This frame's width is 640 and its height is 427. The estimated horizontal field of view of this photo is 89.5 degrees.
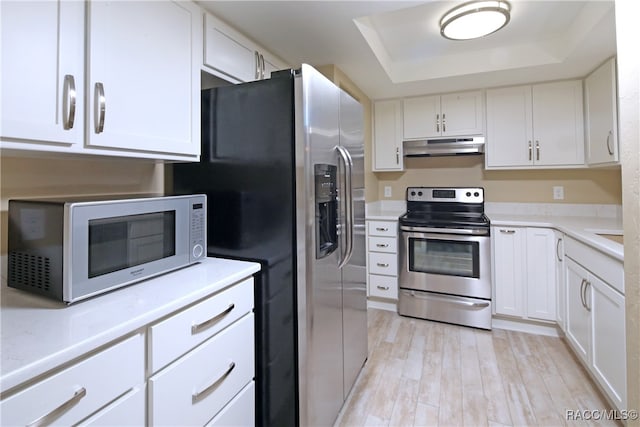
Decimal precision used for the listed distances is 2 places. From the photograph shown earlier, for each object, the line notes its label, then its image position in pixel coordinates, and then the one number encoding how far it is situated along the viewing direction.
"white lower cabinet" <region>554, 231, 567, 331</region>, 2.36
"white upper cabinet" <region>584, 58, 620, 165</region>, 2.31
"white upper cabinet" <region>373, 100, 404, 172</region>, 3.44
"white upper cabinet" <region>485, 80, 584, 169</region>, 2.83
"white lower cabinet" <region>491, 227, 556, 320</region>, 2.57
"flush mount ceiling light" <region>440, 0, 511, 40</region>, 1.91
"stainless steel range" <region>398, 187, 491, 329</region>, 2.72
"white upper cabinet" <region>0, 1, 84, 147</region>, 0.86
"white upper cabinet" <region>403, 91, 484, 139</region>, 3.14
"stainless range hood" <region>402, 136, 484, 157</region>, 3.11
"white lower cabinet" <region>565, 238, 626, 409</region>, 1.54
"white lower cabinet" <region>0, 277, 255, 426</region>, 0.69
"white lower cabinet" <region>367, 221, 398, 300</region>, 3.03
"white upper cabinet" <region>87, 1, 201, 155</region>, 1.08
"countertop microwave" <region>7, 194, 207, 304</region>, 0.95
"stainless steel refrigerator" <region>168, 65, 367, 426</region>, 1.34
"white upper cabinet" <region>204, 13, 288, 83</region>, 1.65
